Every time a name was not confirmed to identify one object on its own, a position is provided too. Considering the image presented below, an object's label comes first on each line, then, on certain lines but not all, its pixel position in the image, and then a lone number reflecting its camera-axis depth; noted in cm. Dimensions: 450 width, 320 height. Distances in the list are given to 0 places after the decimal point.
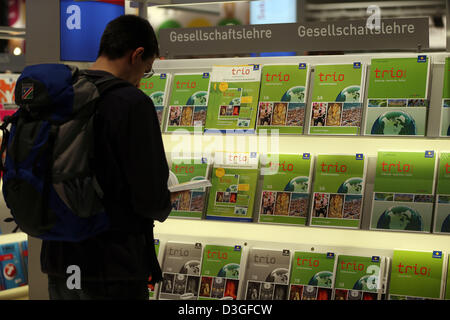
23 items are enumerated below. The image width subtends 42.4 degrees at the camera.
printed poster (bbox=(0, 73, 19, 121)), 501
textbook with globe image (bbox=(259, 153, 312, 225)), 326
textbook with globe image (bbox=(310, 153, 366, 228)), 316
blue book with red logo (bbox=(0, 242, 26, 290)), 473
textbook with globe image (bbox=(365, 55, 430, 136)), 305
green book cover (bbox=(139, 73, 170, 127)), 364
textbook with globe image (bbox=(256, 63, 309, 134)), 328
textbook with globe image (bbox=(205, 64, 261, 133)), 339
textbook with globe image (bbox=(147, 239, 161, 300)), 351
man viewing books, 198
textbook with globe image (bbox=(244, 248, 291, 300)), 329
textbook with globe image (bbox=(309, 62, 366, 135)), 318
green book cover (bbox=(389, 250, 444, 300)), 302
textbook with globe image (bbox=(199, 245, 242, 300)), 338
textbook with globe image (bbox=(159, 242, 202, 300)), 346
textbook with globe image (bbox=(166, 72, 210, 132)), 350
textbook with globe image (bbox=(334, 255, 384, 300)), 313
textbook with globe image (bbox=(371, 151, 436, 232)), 304
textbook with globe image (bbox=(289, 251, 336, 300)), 322
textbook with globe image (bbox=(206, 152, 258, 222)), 337
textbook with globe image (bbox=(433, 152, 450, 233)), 300
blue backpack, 196
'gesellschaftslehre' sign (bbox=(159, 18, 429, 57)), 310
